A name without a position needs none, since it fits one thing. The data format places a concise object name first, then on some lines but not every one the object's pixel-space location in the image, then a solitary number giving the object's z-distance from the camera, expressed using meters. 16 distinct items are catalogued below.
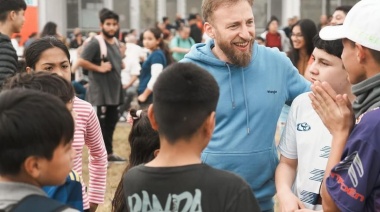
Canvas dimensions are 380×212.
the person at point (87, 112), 3.91
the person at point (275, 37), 19.30
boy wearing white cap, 2.54
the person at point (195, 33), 20.00
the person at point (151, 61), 9.39
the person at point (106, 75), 9.32
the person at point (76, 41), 19.70
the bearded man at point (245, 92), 3.58
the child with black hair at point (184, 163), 2.43
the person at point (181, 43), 16.98
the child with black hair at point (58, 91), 2.84
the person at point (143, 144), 3.50
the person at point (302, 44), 7.36
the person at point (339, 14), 8.54
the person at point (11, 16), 5.88
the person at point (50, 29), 13.99
